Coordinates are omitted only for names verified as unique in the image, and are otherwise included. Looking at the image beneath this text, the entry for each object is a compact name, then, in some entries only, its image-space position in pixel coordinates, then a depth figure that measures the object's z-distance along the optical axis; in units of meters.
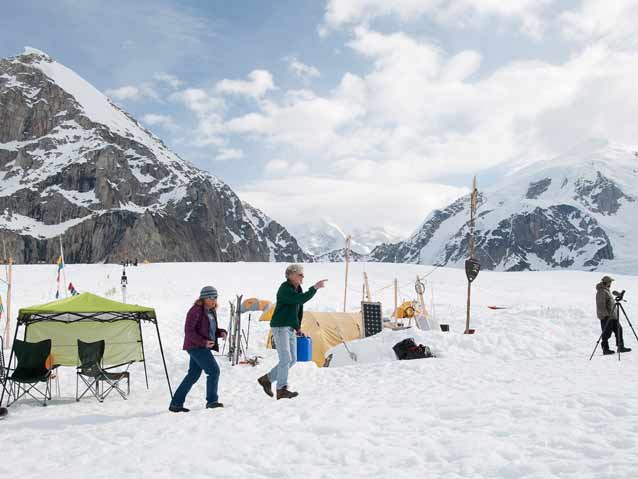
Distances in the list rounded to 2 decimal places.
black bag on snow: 13.62
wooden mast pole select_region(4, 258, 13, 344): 15.28
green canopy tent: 11.55
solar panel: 18.67
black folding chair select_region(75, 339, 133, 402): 10.14
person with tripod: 12.35
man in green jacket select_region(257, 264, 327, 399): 8.52
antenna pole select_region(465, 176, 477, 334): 18.56
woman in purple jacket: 8.33
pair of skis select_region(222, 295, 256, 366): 14.43
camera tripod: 11.82
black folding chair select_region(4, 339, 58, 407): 9.88
